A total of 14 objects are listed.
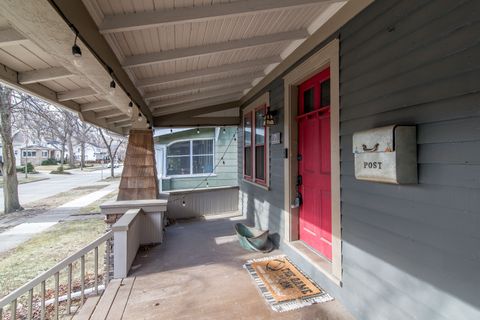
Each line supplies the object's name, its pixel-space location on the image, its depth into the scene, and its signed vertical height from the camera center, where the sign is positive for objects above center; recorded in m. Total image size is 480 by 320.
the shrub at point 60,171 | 23.27 -1.08
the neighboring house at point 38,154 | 37.56 +0.97
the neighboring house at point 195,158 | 8.09 +0.01
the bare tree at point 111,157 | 18.66 +0.15
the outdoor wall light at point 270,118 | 3.78 +0.59
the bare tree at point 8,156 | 8.36 +0.14
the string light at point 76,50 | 1.63 +0.72
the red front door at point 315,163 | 2.74 -0.07
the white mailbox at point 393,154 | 1.55 +0.01
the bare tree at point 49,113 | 9.10 +2.34
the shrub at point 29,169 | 22.77 -0.84
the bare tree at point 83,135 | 21.48 +2.17
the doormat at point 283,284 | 2.33 -1.34
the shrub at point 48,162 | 35.50 -0.35
